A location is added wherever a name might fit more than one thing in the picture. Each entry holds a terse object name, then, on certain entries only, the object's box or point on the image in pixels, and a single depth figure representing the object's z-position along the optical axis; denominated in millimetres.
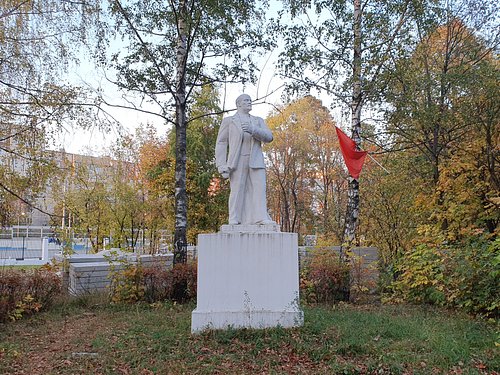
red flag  9305
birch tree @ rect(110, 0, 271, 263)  9297
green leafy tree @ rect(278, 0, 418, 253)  9438
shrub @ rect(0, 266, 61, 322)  7320
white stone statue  6434
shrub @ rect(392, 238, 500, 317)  7129
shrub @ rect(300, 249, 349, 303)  8961
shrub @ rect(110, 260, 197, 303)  8594
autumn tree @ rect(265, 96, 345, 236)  25281
